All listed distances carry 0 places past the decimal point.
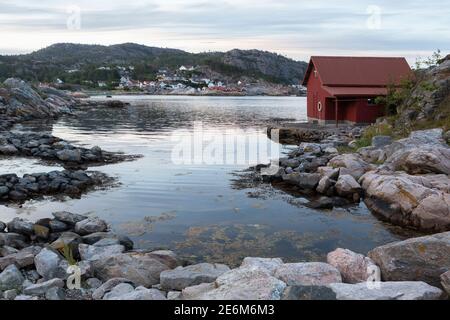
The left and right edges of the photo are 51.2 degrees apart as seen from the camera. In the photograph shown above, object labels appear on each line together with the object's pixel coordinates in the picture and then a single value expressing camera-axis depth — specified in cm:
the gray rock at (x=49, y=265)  958
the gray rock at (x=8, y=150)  2770
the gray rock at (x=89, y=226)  1309
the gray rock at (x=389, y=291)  727
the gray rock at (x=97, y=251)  1092
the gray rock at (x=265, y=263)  899
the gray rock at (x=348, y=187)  1778
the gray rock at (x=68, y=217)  1371
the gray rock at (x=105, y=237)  1192
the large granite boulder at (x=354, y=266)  911
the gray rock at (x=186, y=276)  886
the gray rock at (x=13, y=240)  1193
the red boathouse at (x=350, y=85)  3957
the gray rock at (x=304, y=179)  1944
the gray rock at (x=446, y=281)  798
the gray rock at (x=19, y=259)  1006
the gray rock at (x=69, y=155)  2530
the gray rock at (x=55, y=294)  806
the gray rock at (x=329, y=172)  1936
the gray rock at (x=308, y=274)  833
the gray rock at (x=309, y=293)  713
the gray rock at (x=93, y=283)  911
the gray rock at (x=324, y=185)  1855
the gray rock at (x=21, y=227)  1297
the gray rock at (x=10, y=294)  817
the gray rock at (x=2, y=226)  1317
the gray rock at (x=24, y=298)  786
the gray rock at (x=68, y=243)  1136
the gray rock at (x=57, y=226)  1327
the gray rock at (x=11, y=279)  880
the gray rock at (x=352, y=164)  1980
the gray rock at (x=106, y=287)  835
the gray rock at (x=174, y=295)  810
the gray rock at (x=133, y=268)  960
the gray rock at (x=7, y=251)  1102
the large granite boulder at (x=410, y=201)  1420
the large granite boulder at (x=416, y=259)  887
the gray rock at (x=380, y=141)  2425
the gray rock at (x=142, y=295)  754
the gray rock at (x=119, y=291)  798
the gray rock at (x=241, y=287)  743
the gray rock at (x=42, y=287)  834
